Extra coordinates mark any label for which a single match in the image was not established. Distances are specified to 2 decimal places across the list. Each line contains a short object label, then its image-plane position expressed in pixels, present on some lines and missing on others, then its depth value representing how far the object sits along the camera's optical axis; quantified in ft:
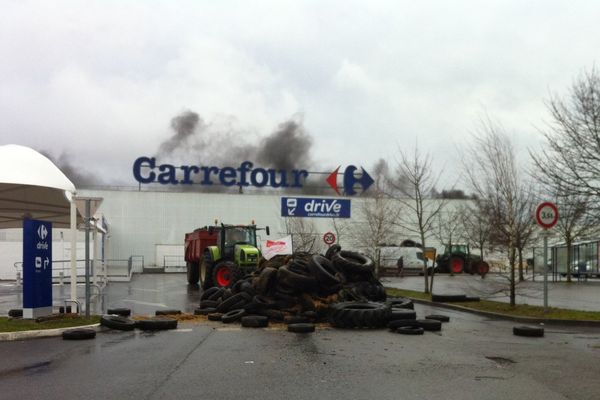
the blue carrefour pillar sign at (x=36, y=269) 43.65
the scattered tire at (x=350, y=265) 52.44
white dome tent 45.78
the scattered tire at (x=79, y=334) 35.68
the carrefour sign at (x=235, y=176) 173.47
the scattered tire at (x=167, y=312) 49.13
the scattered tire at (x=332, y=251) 58.13
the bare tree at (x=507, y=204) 55.06
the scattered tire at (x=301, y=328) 39.29
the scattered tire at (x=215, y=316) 46.14
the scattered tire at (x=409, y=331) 38.52
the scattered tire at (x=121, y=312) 49.32
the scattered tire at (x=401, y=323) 40.40
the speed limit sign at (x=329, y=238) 96.84
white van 148.36
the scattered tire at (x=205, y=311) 49.67
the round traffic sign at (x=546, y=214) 49.16
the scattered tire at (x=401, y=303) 50.23
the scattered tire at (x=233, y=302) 47.37
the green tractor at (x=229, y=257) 79.36
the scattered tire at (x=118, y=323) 40.24
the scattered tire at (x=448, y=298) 63.21
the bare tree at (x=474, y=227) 81.28
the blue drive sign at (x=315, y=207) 129.70
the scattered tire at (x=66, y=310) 47.66
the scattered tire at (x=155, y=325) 40.55
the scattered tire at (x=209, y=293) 55.11
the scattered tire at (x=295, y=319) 43.32
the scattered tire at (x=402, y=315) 42.78
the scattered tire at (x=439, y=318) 46.30
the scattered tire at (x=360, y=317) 41.68
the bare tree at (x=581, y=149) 49.24
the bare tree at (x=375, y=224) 98.94
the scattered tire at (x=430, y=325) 40.68
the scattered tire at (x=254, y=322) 42.34
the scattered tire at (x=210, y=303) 51.90
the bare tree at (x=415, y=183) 76.59
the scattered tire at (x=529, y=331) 38.83
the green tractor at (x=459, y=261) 145.07
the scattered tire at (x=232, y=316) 44.52
